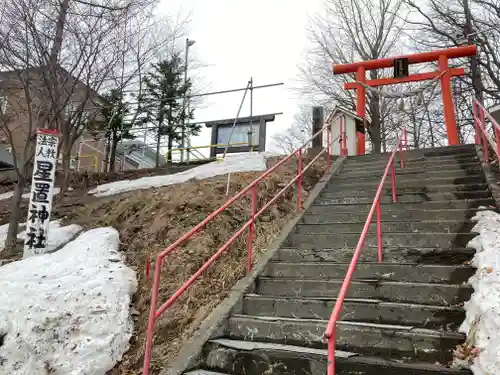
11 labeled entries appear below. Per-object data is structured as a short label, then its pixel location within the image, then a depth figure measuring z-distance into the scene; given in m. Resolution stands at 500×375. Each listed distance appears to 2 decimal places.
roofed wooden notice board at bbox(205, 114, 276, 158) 13.16
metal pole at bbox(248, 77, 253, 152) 13.15
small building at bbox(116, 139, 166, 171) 17.45
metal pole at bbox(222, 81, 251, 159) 11.57
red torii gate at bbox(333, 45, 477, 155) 11.78
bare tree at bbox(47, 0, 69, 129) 7.77
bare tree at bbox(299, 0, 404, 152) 21.67
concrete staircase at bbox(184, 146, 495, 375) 3.27
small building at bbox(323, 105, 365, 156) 11.29
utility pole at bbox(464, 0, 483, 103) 16.91
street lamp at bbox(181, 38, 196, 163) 20.93
